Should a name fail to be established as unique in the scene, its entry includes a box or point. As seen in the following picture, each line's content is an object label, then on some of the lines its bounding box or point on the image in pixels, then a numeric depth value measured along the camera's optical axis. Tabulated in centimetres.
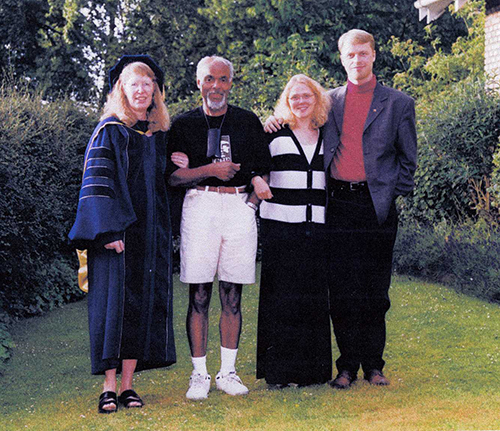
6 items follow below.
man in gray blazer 525
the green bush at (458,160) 1105
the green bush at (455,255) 902
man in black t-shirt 510
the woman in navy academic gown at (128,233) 479
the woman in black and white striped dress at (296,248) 526
